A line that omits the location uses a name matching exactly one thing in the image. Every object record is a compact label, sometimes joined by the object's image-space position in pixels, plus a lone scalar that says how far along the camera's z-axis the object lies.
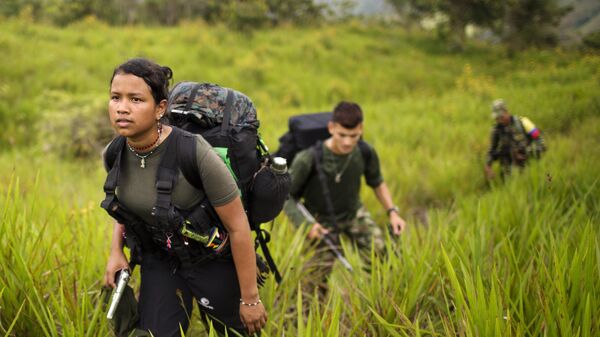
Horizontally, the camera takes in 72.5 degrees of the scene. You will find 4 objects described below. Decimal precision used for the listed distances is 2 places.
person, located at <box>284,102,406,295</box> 3.11
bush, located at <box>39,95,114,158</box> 6.97
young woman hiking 1.51
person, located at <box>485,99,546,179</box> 4.70
